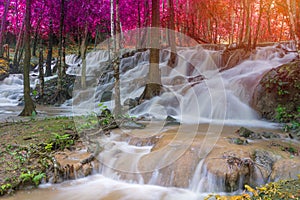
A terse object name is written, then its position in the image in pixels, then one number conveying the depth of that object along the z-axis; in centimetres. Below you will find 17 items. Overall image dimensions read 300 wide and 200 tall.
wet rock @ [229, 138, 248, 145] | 585
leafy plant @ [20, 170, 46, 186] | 488
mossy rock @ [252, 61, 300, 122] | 894
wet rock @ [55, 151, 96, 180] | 530
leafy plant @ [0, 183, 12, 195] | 450
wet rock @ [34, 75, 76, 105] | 1550
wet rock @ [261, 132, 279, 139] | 671
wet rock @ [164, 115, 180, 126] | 826
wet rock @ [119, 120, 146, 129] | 773
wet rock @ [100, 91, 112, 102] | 1517
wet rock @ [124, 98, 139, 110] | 1106
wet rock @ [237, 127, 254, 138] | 659
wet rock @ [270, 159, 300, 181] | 463
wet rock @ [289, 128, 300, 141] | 679
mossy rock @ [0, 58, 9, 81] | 2117
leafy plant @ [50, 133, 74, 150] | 620
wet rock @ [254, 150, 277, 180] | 477
